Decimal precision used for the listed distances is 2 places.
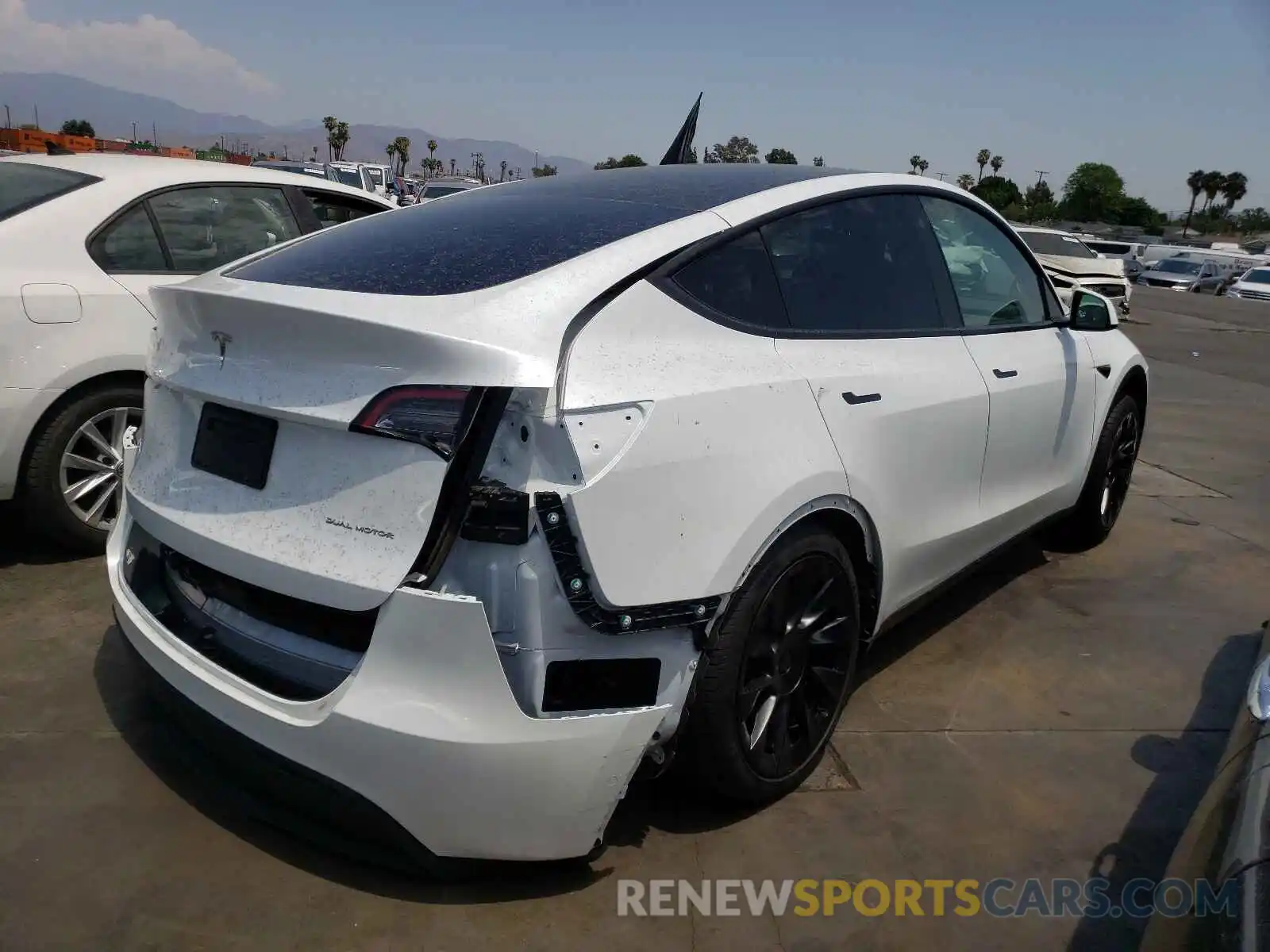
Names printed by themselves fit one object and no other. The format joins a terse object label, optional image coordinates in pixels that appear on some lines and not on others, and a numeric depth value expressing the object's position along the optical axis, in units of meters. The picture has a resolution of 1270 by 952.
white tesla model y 1.99
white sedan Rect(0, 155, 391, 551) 3.90
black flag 5.05
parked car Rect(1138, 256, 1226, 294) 32.25
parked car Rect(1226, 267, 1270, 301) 28.33
